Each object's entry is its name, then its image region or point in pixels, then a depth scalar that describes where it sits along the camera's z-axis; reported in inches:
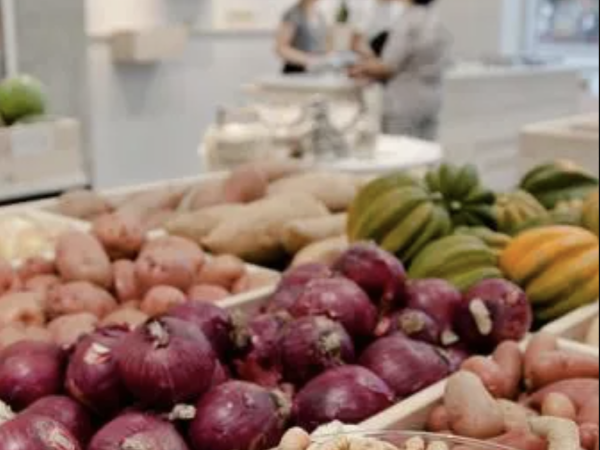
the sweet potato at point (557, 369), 41.8
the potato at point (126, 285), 53.3
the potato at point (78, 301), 48.9
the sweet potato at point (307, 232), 62.0
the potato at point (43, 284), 51.6
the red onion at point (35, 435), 28.8
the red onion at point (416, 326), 41.8
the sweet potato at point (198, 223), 64.2
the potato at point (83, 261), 53.3
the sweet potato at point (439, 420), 37.1
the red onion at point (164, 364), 31.5
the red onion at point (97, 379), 33.0
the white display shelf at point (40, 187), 93.9
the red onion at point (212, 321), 37.2
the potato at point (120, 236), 57.7
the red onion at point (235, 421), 32.0
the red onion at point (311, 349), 37.4
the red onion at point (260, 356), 38.4
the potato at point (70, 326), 44.4
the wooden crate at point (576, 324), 48.9
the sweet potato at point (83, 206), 71.2
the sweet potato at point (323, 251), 55.2
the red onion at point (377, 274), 43.9
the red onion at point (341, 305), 40.1
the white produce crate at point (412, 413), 35.9
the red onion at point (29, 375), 34.6
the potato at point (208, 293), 51.8
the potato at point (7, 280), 52.3
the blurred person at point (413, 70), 157.3
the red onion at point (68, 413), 32.5
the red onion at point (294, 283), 44.3
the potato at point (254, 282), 54.4
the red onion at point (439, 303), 43.9
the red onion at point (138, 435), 30.0
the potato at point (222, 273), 55.3
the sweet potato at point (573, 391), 39.4
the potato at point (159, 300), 50.1
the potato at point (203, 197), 72.4
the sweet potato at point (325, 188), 71.2
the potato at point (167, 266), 52.7
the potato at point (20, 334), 41.6
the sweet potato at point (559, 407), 37.6
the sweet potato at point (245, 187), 71.6
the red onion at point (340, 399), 35.2
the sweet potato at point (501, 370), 39.6
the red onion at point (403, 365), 39.0
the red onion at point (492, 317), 43.9
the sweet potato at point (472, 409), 34.0
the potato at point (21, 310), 46.6
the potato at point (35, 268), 54.7
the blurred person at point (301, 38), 198.1
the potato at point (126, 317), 47.9
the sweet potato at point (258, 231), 62.6
